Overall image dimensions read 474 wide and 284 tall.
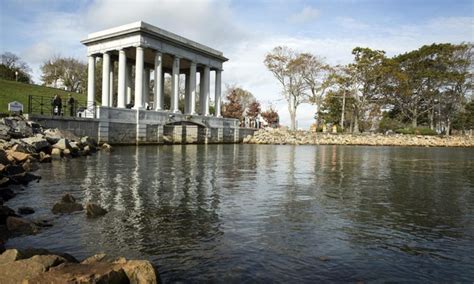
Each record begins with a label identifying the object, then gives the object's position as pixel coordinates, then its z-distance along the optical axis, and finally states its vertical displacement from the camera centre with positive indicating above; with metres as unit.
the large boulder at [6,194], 9.45 -1.63
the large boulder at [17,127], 21.35 +0.15
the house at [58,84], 73.69 +9.03
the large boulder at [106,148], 28.08 -1.23
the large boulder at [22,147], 16.69 -0.79
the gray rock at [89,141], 26.37 -0.75
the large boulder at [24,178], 11.57 -1.51
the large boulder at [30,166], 14.48 -1.42
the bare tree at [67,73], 73.81 +11.15
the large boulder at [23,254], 4.31 -1.49
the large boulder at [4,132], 19.47 -0.14
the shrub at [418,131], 59.81 +1.01
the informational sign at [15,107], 26.00 +1.57
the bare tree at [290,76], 60.59 +9.48
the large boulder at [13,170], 11.99 -1.30
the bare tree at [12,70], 62.28 +10.40
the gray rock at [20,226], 6.62 -1.68
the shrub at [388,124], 74.94 +2.51
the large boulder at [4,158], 12.85 -0.99
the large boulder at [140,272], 4.30 -1.58
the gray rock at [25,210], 8.08 -1.71
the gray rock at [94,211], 7.88 -1.64
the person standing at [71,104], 32.08 +2.25
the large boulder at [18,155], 14.98 -1.02
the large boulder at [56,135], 22.44 -0.29
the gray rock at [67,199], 8.59 -1.54
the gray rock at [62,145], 21.09 -0.80
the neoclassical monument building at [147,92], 34.97 +4.78
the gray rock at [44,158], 18.12 -1.32
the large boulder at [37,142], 19.33 -0.62
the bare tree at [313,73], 59.84 +9.87
